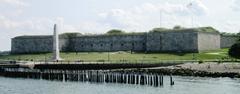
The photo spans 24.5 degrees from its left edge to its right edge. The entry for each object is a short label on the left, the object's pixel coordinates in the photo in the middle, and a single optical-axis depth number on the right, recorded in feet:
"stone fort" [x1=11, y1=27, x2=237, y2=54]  419.95
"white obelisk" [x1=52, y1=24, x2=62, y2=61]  346.95
